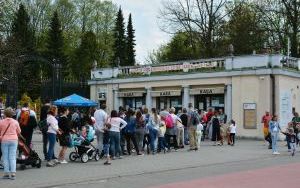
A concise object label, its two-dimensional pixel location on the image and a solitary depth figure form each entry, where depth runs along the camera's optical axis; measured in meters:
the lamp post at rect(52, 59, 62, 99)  31.73
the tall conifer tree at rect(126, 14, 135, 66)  70.82
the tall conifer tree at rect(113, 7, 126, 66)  68.94
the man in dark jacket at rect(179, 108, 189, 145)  24.92
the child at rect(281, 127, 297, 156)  22.34
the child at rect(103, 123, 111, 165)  18.12
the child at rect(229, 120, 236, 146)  26.23
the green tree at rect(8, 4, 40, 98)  52.02
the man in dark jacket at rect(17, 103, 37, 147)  16.77
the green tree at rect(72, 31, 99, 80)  68.00
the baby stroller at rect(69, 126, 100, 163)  17.69
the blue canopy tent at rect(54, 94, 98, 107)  30.64
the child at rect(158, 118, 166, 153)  21.95
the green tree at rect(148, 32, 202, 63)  55.04
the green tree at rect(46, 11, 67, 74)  64.81
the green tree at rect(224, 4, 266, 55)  47.94
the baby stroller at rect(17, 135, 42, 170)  15.31
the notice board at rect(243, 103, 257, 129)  30.72
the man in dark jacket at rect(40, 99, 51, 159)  17.67
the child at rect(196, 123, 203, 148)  23.40
